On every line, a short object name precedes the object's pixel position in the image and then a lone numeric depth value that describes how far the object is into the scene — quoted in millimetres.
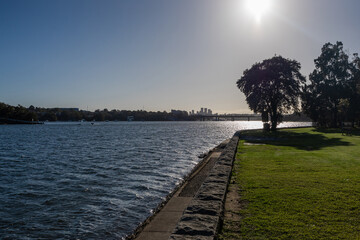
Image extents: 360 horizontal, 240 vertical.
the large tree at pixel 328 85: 58125
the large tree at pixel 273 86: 49688
